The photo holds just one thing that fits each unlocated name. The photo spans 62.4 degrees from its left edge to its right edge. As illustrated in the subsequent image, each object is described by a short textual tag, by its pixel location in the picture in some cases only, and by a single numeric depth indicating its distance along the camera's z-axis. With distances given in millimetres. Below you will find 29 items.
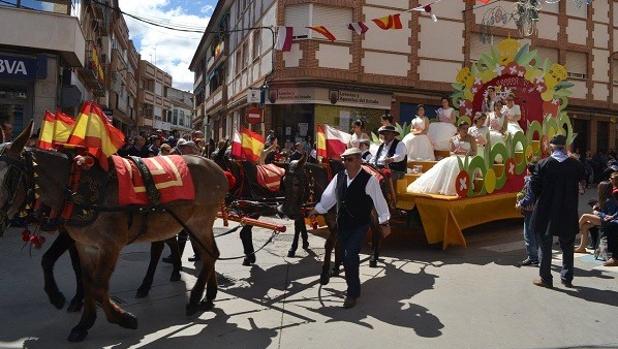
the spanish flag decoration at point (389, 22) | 13289
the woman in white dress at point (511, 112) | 11766
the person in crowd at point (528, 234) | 7496
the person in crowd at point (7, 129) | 9359
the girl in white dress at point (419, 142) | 11023
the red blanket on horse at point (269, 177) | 7750
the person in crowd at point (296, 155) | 11645
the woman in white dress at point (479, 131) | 10524
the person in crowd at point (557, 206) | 6426
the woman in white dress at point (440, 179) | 9062
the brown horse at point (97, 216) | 4184
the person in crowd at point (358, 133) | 9172
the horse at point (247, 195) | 7352
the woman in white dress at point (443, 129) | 11945
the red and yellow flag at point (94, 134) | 4420
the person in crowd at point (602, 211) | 7938
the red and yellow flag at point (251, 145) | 8000
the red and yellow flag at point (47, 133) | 4922
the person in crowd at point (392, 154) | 8641
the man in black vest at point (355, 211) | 5691
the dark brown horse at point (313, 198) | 6721
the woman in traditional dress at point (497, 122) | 11307
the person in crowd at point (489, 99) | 12742
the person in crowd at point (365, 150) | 8898
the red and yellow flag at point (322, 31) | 14770
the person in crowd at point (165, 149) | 8641
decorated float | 8871
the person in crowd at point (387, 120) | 9447
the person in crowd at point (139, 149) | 10211
